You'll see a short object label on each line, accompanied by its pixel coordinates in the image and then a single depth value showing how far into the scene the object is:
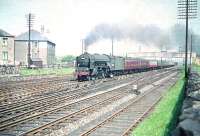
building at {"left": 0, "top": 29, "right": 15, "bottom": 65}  73.75
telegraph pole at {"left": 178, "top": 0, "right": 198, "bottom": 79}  41.87
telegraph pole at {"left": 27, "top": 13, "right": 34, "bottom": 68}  69.94
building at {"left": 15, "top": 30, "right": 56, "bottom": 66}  90.19
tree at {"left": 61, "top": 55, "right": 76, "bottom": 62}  147.05
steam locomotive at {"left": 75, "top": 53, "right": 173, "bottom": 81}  39.84
